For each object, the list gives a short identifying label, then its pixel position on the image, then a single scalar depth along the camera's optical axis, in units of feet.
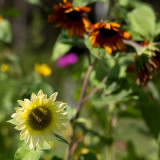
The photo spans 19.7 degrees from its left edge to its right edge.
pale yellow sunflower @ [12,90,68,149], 2.83
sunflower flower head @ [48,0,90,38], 3.50
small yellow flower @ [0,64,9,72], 6.26
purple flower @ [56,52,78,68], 9.89
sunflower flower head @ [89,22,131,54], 3.27
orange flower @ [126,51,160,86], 3.31
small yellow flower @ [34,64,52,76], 7.10
